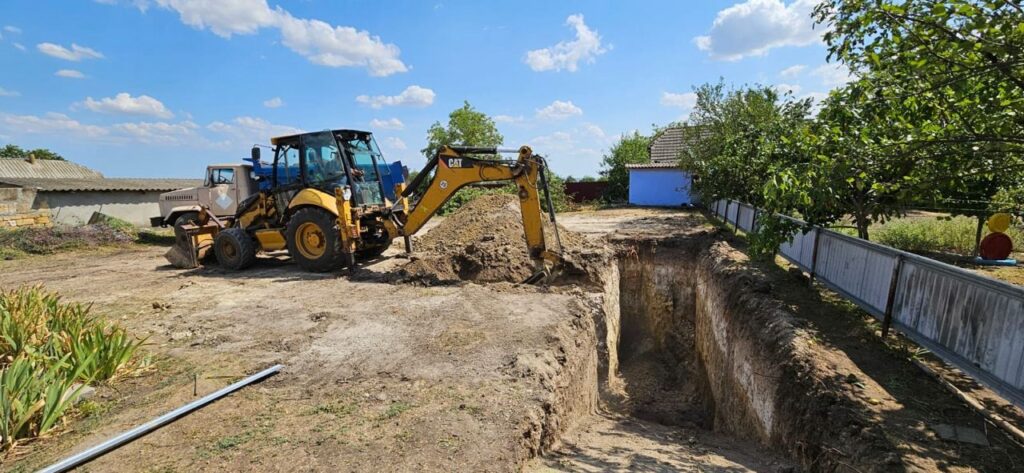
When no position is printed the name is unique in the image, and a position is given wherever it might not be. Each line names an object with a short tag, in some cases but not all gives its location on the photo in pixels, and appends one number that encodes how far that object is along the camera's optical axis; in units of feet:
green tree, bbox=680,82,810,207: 32.99
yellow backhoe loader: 26.23
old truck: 48.08
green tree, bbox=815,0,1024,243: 10.64
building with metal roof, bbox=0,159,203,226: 54.03
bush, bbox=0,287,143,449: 11.64
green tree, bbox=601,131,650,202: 101.43
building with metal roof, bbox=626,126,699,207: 84.74
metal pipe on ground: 10.64
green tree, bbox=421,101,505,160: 116.98
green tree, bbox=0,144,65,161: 166.50
